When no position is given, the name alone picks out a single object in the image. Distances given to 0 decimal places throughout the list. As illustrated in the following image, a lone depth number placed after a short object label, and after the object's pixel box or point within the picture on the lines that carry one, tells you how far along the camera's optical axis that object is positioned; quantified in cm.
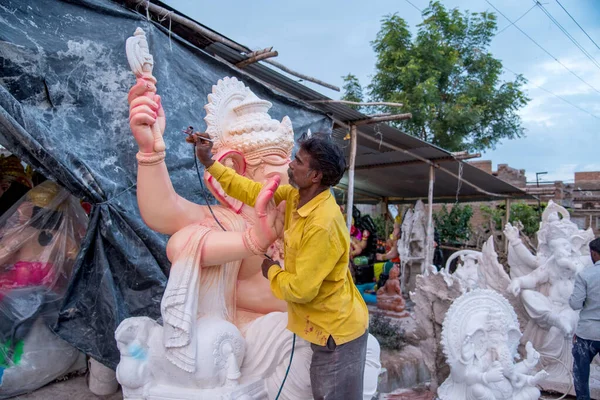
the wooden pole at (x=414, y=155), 556
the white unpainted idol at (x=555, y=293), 411
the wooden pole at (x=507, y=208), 1023
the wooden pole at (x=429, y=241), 761
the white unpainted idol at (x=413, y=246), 812
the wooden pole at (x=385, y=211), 1187
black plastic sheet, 246
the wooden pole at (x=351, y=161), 512
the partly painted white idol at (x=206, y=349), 183
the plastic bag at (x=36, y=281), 280
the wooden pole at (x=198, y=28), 316
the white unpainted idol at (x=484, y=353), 291
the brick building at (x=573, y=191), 1158
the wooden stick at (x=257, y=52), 365
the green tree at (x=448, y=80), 1104
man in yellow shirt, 162
